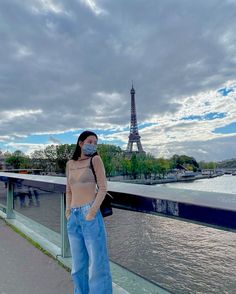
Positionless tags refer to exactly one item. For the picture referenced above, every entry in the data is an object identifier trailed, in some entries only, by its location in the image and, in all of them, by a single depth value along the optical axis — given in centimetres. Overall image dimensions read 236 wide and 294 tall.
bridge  119
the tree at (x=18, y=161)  5417
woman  157
